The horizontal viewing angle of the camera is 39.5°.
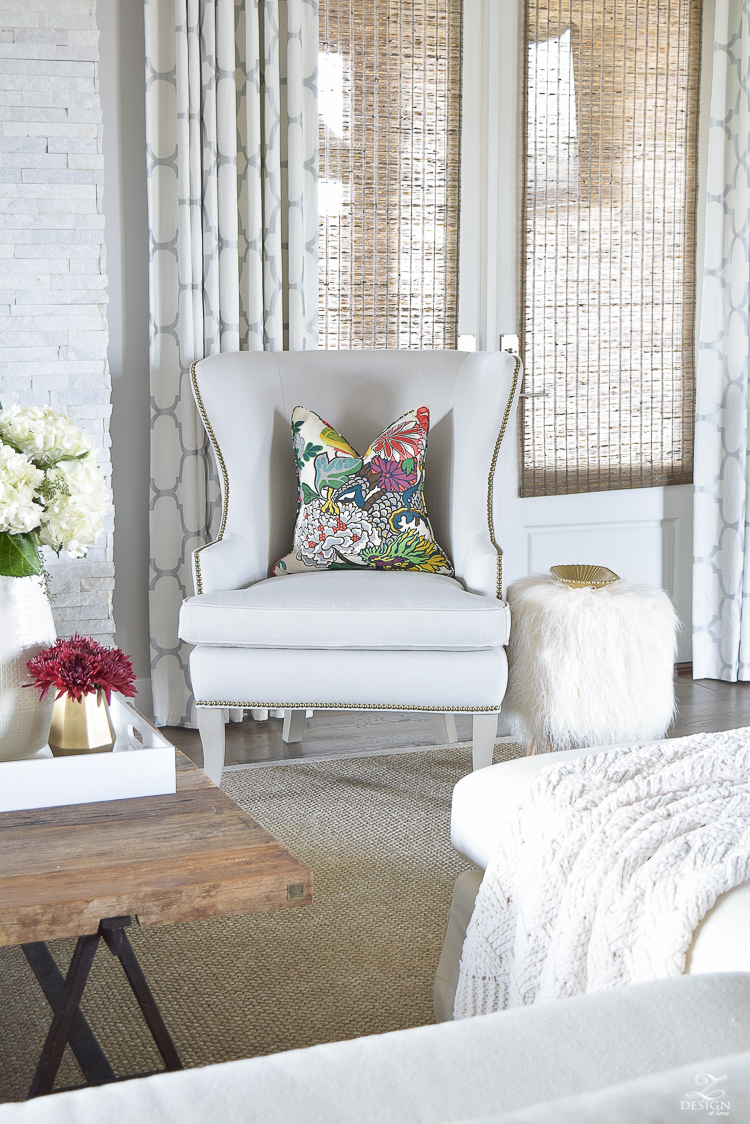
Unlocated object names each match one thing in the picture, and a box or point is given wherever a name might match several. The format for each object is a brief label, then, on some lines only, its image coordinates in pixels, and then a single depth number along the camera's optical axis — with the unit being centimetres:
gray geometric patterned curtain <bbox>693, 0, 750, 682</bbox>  366
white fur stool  242
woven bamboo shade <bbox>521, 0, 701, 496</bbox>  362
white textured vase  140
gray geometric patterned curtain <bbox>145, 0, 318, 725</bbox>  310
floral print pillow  275
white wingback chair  242
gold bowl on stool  262
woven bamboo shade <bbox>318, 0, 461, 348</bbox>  343
